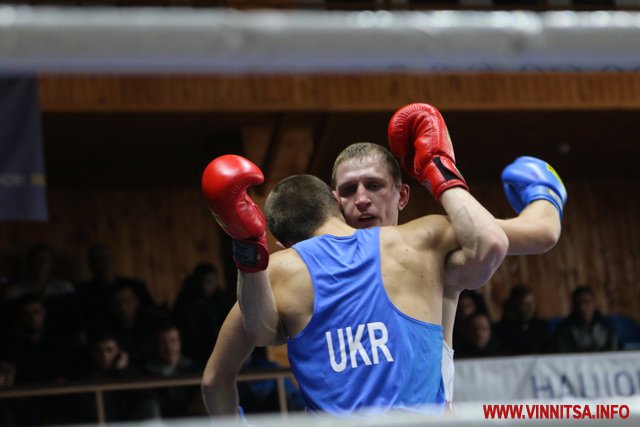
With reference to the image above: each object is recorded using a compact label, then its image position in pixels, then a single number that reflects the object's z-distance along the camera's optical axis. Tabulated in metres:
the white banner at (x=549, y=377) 9.90
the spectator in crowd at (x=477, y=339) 10.72
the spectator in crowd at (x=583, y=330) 11.62
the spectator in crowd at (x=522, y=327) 11.44
